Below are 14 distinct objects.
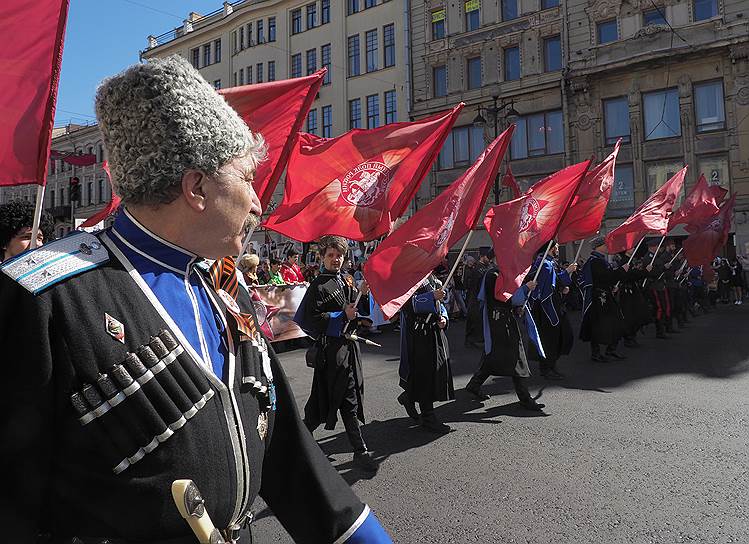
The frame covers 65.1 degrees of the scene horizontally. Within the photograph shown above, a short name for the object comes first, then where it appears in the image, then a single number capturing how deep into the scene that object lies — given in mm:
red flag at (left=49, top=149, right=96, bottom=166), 12420
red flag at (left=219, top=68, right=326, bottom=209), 4953
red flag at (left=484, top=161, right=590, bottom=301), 6461
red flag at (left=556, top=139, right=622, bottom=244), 8508
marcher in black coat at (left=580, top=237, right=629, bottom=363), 10328
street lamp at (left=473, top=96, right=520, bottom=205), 18875
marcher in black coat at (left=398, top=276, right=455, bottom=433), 6375
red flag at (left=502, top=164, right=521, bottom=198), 11863
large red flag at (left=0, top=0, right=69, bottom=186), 2838
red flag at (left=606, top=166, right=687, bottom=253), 9781
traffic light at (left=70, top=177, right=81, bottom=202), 19750
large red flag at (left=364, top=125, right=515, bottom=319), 5227
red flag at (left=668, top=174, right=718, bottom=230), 11850
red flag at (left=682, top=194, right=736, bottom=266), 13234
